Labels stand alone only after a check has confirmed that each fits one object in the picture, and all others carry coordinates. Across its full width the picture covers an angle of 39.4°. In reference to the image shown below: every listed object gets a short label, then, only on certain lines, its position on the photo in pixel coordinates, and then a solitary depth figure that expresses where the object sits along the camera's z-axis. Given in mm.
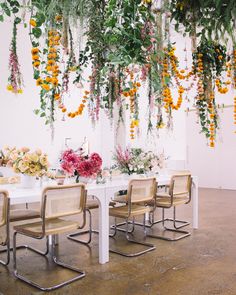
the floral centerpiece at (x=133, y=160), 4441
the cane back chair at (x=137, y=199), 3658
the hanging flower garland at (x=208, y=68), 1778
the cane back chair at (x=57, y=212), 2834
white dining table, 3221
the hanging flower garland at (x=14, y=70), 1504
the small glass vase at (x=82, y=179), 3640
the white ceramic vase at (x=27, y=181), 3371
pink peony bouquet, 3537
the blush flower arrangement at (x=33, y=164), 3328
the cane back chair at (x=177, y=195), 4242
